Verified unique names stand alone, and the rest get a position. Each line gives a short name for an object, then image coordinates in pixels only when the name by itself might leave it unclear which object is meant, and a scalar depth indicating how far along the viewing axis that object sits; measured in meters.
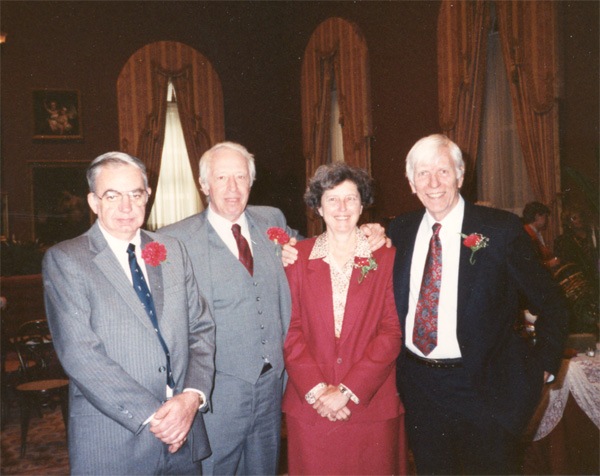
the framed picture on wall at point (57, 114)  8.30
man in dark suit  1.89
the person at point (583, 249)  2.71
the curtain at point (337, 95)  7.55
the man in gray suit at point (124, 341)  1.67
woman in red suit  2.07
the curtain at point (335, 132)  8.41
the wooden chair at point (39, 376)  3.78
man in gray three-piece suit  2.20
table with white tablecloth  2.55
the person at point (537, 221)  5.25
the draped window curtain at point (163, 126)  8.68
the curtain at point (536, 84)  5.33
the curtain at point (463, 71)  5.97
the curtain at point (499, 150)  6.00
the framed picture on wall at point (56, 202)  8.30
